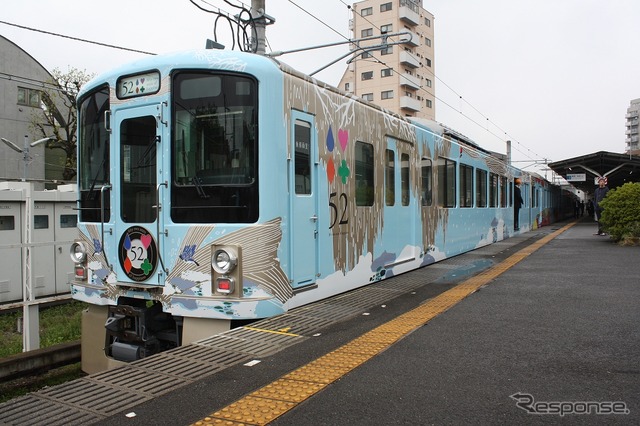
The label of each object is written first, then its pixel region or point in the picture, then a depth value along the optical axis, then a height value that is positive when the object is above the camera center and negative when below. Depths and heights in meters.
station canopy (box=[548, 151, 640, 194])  23.00 +2.13
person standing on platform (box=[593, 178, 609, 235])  16.19 +0.49
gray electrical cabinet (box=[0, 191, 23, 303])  9.20 -0.53
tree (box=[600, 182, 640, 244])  13.29 -0.14
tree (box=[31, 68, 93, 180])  23.76 +4.64
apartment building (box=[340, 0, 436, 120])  48.00 +14.24
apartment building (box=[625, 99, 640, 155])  112.75 +18.83
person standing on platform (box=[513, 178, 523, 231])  18.72 +0.17
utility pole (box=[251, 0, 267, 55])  10.02 +3.75
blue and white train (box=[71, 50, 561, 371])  4.52 +0.13
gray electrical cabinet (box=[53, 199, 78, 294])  10.16 -0.49
